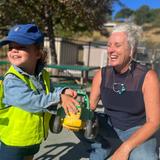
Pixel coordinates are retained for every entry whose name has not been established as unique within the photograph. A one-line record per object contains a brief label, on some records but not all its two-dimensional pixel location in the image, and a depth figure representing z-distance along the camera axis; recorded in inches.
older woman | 50.7
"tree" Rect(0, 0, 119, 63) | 203.0
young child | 45.2
